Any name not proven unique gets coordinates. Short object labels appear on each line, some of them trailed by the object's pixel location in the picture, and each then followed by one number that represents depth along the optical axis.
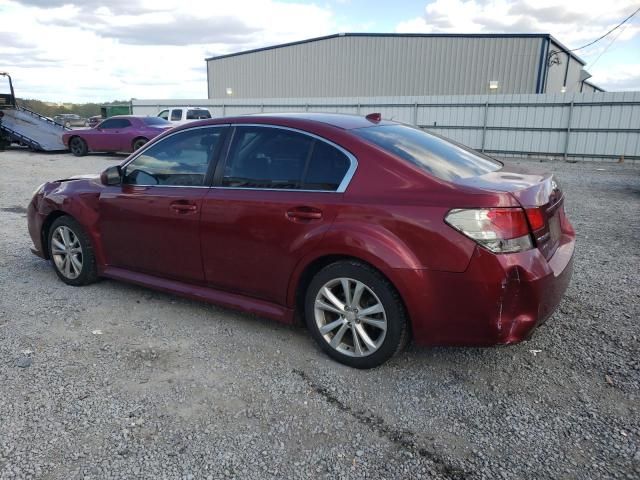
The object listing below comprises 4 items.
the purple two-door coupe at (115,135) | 17.55
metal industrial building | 24.16
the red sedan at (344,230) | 2.80
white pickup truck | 19.39
